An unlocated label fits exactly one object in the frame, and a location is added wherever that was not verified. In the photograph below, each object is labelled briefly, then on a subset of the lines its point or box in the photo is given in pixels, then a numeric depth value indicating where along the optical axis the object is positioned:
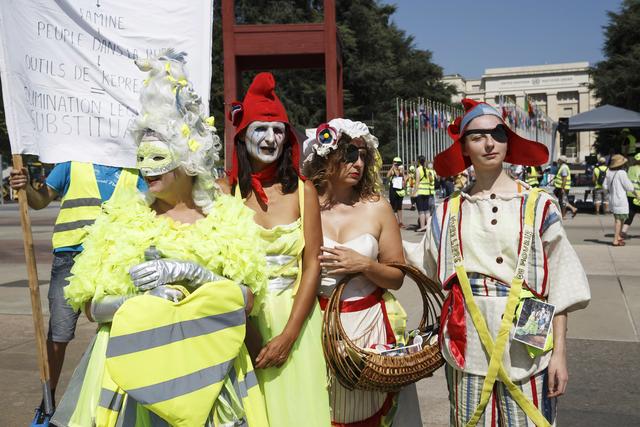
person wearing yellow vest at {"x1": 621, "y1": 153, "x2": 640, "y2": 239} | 11.52
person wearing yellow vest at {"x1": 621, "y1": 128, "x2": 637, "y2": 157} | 17.24
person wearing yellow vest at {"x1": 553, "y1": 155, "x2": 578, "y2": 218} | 17.56
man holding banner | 3.85
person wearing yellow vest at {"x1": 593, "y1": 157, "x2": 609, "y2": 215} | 18.09
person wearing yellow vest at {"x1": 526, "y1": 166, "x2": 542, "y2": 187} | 16.94
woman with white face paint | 2.56
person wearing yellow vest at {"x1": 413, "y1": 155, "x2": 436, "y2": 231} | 14.47
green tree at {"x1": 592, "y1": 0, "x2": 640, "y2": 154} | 42.75
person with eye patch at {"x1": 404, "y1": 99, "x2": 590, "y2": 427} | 2.39
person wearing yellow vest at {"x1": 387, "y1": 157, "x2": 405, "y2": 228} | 14.62
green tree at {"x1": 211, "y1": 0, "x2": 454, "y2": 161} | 37.53
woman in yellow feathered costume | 2.06
